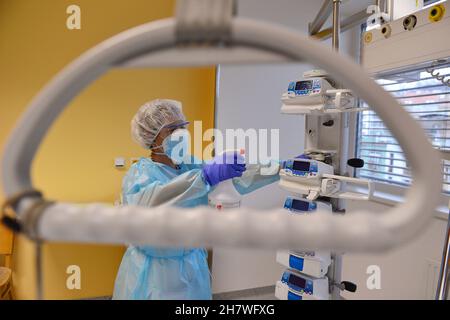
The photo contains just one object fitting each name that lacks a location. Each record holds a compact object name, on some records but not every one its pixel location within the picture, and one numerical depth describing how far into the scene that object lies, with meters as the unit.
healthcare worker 1.24
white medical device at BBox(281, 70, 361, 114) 1.17
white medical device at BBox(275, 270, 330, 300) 1.31
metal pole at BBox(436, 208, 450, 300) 0.96
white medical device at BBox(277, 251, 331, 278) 1.29
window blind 1.68
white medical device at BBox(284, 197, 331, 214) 1.28
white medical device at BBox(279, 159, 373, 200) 1.20
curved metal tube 0.30
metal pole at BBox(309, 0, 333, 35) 1.44
